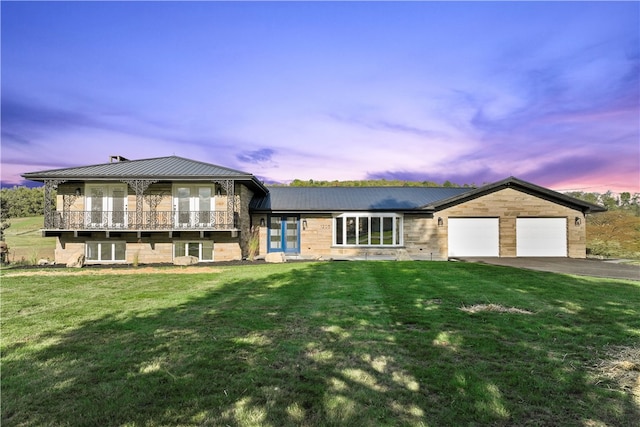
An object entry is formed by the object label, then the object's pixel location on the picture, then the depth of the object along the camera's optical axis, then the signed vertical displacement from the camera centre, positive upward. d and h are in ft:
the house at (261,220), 53.98 -0.62
